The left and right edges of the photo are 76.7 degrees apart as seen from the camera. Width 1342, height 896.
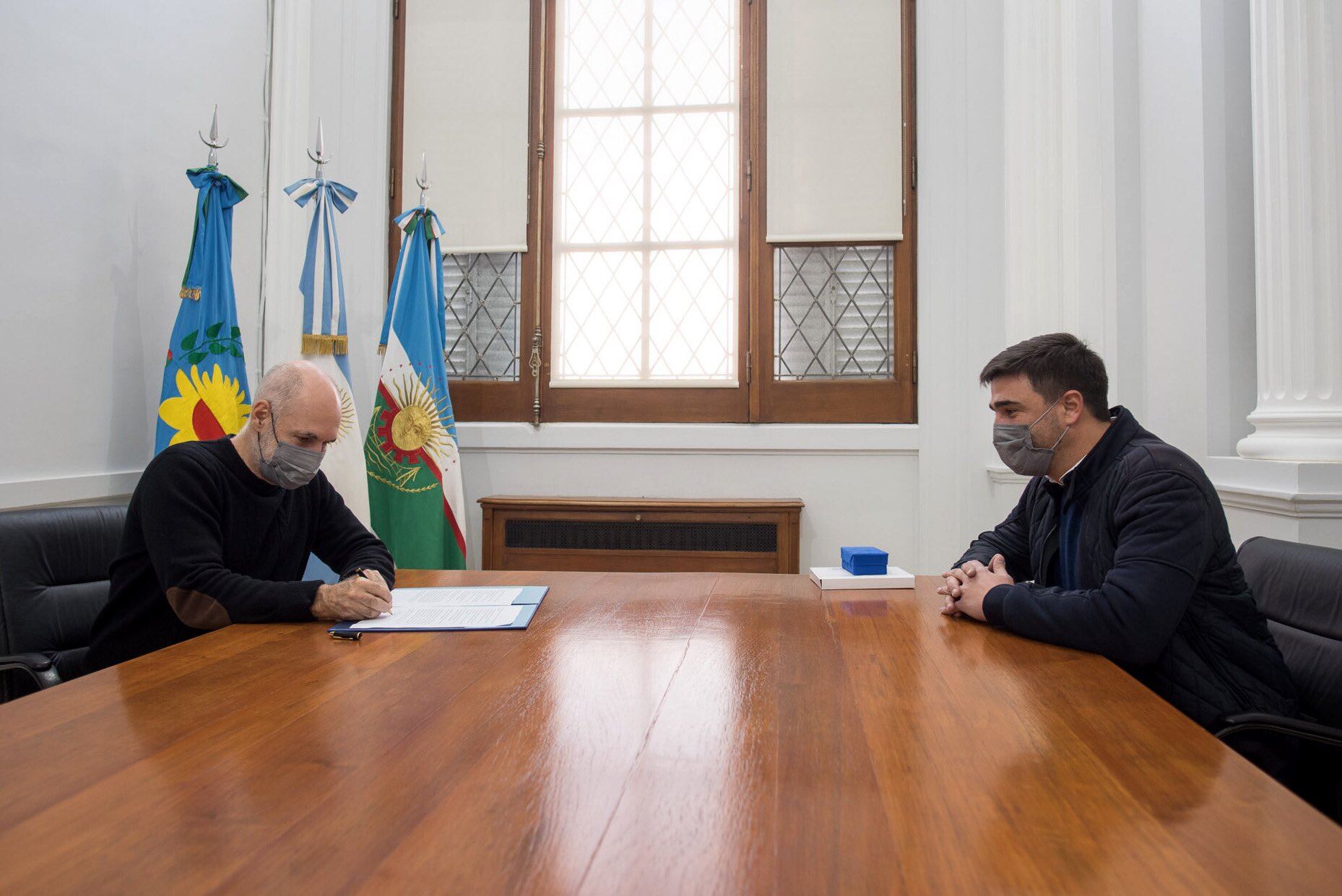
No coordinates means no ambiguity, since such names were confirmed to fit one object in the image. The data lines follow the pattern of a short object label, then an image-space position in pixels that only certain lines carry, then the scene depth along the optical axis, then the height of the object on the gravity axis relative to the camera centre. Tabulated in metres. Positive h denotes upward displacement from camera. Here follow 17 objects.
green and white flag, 3.62 +0.14
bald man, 1.62 -0.15
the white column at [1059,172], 2.90 +1.15
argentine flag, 3.39 +0.60
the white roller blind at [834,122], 3.92 +1.63
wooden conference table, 0.69 -0.31
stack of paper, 1.55 -0.28
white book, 1.97 -0.25
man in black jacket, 1.45 -0.17
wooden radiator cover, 3.73 -0.28
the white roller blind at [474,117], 4.16 +1.75
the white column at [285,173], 3.78 +1.35
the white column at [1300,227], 1.90 +0.58
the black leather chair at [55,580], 1.86 -0.26
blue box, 2.06 -0.22
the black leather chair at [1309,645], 1.30 -0.29
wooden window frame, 3.91 +0.59
